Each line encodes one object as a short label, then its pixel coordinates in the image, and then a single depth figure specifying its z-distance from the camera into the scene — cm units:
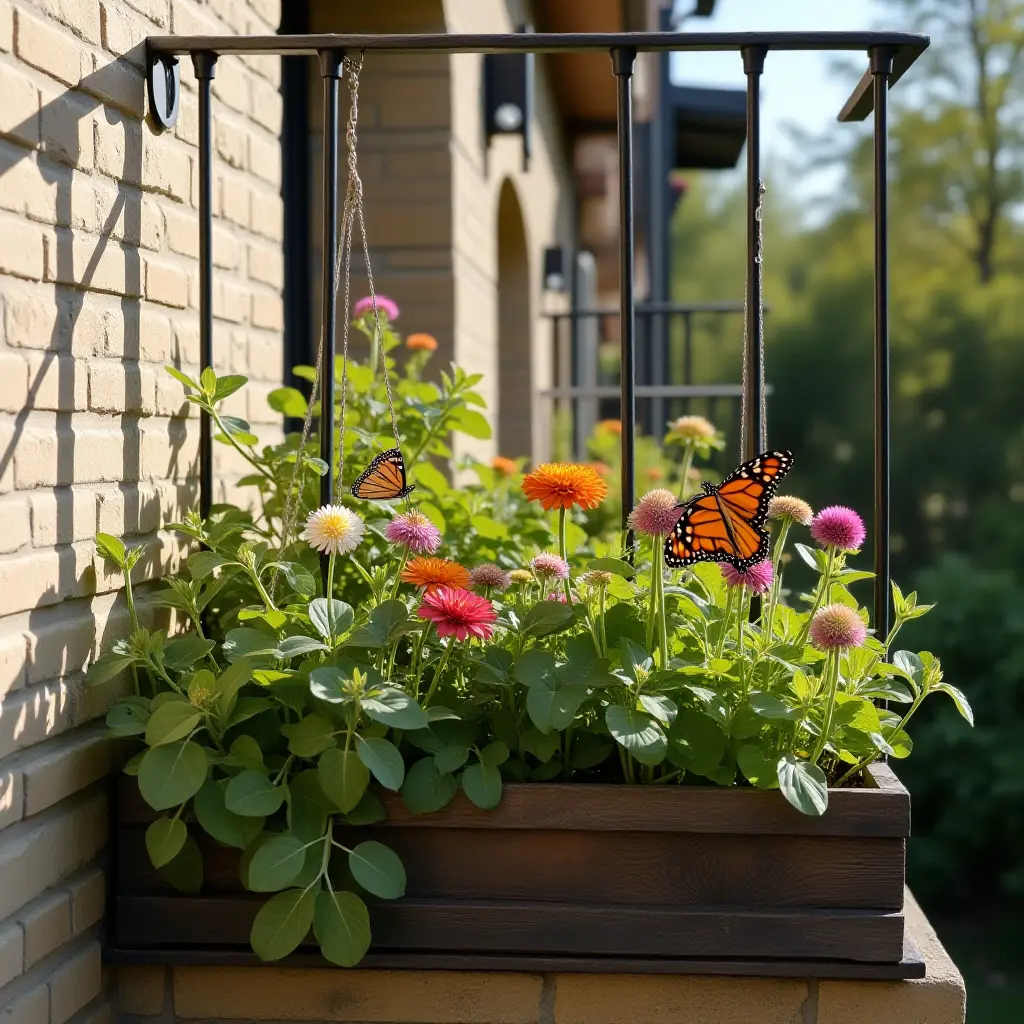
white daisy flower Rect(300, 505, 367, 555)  153
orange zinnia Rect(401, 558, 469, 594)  155
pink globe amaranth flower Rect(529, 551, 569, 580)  161
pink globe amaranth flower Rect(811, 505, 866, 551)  155
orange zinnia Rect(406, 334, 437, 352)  274
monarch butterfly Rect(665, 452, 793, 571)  151
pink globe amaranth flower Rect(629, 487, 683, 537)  152
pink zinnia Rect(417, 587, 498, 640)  145
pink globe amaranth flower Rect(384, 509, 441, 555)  156
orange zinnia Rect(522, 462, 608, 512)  161
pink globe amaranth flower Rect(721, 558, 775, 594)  155
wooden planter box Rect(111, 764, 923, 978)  151
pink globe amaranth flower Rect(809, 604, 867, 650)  142
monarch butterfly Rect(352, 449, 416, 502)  163
